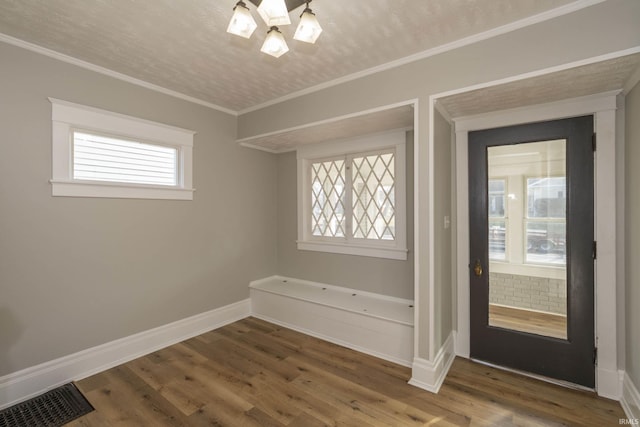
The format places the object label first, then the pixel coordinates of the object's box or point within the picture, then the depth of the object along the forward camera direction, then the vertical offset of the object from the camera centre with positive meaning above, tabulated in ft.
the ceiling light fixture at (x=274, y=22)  4.24 +3.06
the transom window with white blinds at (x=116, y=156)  7.52 +1.78
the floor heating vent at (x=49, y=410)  6.17 -4.49
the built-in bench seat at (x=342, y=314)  8.63 -3.52
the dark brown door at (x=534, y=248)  7.37 -0.99
